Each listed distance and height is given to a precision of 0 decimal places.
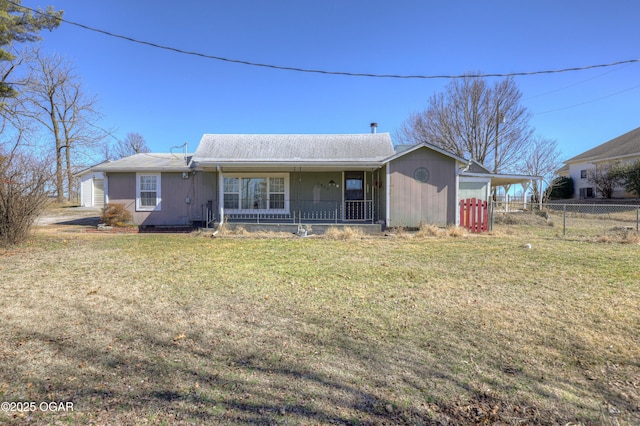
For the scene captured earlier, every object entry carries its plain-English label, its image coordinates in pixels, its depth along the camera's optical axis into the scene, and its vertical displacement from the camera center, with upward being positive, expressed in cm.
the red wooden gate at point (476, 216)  1250 -35
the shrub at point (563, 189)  3334 +171
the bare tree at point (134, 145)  4775 +936
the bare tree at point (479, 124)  2548 +648
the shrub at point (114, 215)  1354 -21
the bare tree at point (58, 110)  2627 +868
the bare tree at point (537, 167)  2866 +340
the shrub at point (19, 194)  845 +42
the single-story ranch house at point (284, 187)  1289 +90
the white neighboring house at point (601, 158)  2697 +421
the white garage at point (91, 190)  2888 +177
